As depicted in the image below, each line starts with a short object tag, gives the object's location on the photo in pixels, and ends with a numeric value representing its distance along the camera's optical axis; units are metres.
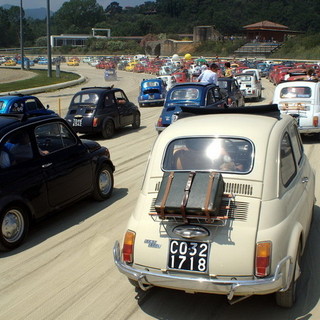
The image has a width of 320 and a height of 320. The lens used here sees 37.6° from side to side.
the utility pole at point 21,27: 44.63
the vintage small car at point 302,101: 12.96
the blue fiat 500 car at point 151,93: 24.66
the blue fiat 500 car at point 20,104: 14.89
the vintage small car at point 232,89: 18.91
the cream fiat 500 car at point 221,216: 4.27
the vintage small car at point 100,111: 15.17
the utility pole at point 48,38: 38.12
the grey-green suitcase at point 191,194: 4.38
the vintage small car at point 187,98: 13.94
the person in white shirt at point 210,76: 17.09
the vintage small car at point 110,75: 48.94
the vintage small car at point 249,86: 24.69
